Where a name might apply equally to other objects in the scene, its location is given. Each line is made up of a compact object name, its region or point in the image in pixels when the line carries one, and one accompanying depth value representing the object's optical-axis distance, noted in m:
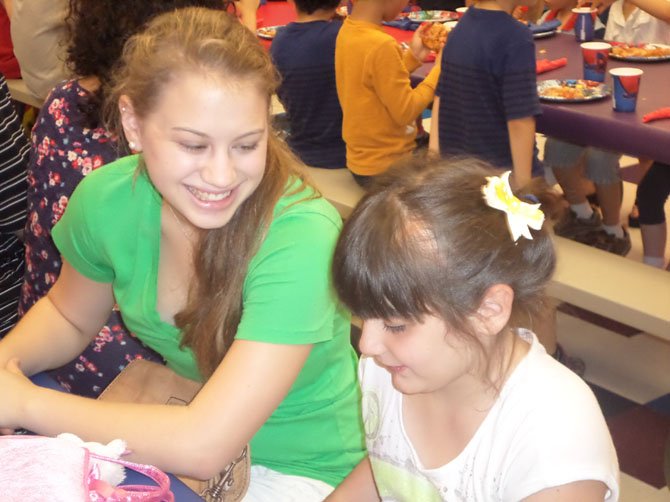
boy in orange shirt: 3.09
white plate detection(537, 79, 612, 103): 2.69
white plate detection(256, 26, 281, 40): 3.91
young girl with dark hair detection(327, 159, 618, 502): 1.18
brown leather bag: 1.53
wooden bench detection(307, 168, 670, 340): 2.38
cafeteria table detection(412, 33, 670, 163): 2.42
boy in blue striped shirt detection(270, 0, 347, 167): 3.45
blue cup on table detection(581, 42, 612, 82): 2.85
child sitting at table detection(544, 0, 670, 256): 3.71
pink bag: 1.08
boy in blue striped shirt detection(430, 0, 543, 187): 2.68
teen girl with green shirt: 1.36
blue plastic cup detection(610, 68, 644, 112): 2.49
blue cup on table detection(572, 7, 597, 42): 3.37
